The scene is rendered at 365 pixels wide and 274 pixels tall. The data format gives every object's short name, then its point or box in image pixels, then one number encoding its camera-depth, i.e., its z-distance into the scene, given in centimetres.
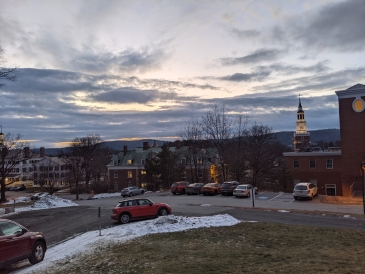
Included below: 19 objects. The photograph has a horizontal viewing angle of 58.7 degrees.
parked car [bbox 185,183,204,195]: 3756
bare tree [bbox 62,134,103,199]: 6888
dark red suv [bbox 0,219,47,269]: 1038
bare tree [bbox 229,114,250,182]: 5383
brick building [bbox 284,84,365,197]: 4044
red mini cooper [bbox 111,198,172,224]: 1928
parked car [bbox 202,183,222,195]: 3591
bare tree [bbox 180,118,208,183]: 6323
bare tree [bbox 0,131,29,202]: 4188
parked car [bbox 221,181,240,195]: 3494
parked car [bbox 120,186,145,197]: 4484
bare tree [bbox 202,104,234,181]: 5525
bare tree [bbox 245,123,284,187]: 5507
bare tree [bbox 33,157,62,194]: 8591
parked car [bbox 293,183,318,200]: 2967
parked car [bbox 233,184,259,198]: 3266
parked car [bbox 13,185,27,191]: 8247
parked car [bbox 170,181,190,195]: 3934
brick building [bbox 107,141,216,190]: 7025
